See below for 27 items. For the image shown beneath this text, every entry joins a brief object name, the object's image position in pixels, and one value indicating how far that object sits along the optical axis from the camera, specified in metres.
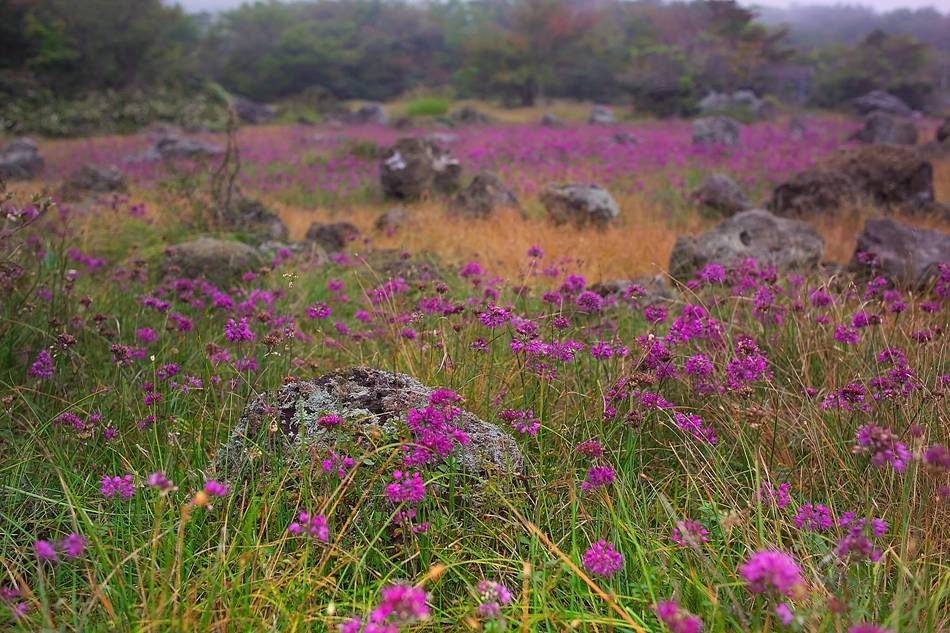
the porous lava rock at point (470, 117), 24.91
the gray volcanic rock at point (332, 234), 6.58
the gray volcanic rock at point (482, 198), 8.00
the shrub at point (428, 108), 28.84
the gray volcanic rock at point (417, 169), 9.74
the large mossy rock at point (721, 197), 8.20
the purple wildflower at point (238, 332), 2.40
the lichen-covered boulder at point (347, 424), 1.97
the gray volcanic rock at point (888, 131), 16.20
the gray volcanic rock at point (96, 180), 9.70
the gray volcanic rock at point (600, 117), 24.38
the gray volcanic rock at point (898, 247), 4.85
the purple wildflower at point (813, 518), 1.81
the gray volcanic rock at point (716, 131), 15.41
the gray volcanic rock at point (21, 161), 11.95
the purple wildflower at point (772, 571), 1.06
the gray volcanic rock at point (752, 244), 5.30
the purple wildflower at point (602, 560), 1.56
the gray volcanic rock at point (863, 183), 7.91
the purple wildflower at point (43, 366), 2.53
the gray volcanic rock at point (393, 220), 7.36
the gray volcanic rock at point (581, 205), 7.62
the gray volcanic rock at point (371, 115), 28.47
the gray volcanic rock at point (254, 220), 7.06
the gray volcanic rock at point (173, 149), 13.83
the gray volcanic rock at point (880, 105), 28.45
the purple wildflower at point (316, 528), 1.32
